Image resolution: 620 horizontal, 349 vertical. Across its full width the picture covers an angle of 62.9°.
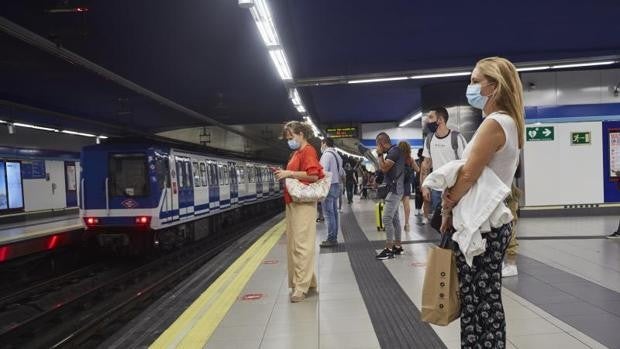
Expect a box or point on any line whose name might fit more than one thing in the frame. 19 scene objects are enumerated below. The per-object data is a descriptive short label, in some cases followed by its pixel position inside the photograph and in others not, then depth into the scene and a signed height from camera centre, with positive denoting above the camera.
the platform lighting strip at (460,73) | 11.52 +2.26
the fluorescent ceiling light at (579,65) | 11.51 +2.22
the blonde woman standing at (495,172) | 2.20 -0.06
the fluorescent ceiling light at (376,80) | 13.21 +2.36
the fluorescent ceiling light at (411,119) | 23.41 +2.33
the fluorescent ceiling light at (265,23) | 7.05 +2.31
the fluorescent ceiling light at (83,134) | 17.86 +1.66
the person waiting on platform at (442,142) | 5.54 +0.26
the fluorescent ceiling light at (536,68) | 11.49 +2.16
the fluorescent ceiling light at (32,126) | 14.68 +1.60
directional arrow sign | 11.27 +0.65
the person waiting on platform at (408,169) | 7.75 -0.05
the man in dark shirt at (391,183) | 6.71 -0.21
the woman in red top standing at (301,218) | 4.88 -0.46
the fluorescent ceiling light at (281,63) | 10.06 +2.35
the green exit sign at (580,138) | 11.30 +0.51
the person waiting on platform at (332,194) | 8.16 -0.42
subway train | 9.78 -0.36
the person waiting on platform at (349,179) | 17.97 -0.41
